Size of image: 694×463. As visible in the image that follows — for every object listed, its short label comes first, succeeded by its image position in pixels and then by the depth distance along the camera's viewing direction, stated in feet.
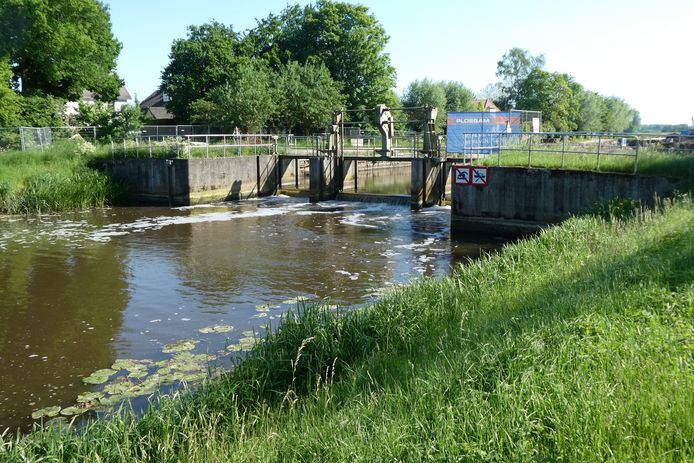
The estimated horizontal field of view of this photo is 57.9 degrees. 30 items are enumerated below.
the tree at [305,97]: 169.78
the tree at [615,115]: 367.45
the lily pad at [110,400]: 27.40
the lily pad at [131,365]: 31.68
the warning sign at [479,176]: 73.26
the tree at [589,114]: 313.12
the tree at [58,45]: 134.21
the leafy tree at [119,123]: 122.42
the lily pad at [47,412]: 26.35
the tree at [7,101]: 124.88
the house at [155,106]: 261.44
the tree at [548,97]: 272.51
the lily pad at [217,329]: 37.33
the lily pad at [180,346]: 34.04
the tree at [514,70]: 304.30
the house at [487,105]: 298.35
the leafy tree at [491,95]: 316.74
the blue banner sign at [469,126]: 103.45
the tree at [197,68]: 188.34
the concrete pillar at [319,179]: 107.55
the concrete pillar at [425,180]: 95.54
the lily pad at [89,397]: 27.76
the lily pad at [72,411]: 26.53
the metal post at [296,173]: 125.18
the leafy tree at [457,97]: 290.15
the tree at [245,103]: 151.84
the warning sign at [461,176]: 74.33
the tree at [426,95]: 274.57
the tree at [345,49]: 204.03
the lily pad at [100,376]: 30.11
